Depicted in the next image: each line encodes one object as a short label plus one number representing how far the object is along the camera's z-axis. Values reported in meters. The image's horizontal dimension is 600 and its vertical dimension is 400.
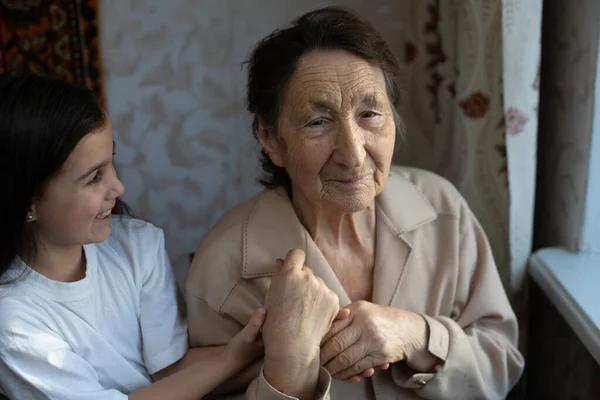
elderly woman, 1.26
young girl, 1.17
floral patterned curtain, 1.46
